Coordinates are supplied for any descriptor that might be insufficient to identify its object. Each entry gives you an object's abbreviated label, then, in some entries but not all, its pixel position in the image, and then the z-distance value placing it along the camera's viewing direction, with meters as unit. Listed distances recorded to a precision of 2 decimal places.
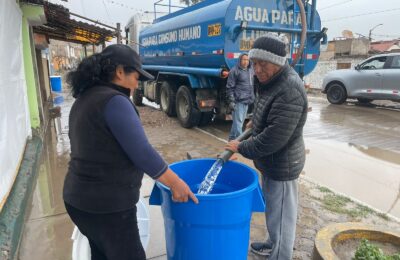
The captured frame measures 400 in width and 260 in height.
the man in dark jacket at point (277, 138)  2.08
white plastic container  2.03
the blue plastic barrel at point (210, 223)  1.73
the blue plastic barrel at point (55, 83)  16.98
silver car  9.84
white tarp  3.04
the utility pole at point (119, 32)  10.22
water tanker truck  6.05
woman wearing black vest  1.50
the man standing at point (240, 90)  5.73
